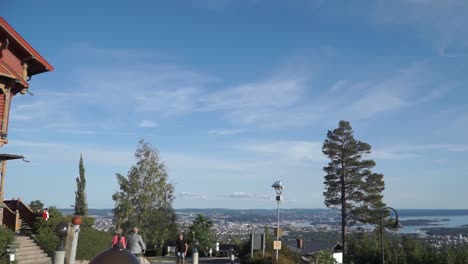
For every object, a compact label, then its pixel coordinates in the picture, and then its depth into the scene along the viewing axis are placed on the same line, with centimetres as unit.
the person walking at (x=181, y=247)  1761
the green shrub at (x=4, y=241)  1575
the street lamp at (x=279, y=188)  1945
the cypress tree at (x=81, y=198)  3521
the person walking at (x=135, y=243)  1355
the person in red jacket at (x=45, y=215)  2145
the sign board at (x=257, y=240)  2019
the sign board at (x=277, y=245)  1746
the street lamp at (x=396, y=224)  1957
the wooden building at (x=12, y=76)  1911
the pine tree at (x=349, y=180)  4525
